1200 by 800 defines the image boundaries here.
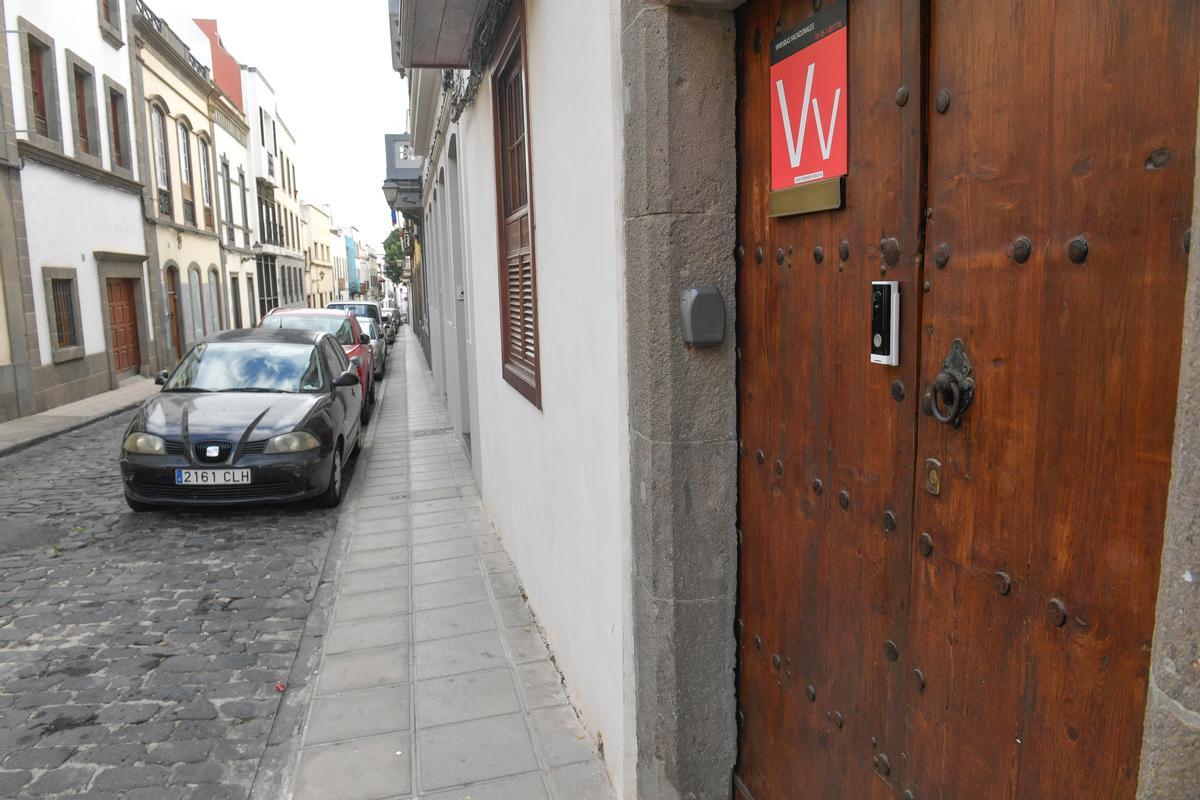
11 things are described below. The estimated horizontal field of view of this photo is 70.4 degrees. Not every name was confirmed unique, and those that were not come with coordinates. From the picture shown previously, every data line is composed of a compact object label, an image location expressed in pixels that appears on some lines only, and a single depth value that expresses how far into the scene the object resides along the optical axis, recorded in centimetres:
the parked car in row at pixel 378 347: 2034
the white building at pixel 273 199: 3847
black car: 710
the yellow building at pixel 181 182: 2245
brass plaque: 178
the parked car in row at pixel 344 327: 1446
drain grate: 1178
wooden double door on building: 112
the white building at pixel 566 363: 275
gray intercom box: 225
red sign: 177
